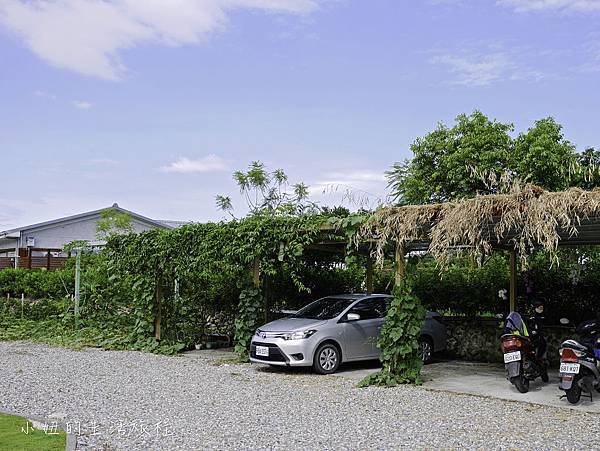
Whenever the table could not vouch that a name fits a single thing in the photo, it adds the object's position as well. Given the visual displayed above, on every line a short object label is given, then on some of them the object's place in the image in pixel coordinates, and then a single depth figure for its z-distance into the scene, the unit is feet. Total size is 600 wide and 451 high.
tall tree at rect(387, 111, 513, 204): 80.18
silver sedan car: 36.14
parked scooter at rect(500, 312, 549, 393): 30.35
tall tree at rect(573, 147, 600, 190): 71.56
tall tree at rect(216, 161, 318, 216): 68.69
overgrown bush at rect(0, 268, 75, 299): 68.64
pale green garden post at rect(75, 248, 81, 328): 56.59
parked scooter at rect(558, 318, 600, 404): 27.32
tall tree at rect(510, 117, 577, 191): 75.20
